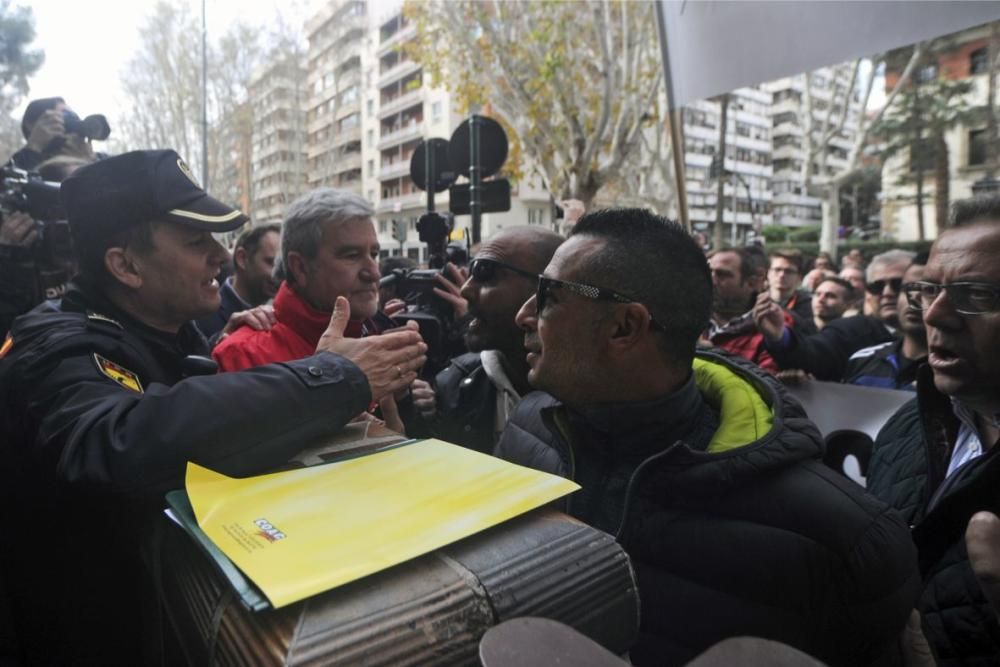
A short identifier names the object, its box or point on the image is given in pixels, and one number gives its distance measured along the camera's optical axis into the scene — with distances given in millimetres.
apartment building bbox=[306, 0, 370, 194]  42969
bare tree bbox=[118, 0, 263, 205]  28969
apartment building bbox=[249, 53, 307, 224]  32031
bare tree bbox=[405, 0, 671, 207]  14898
